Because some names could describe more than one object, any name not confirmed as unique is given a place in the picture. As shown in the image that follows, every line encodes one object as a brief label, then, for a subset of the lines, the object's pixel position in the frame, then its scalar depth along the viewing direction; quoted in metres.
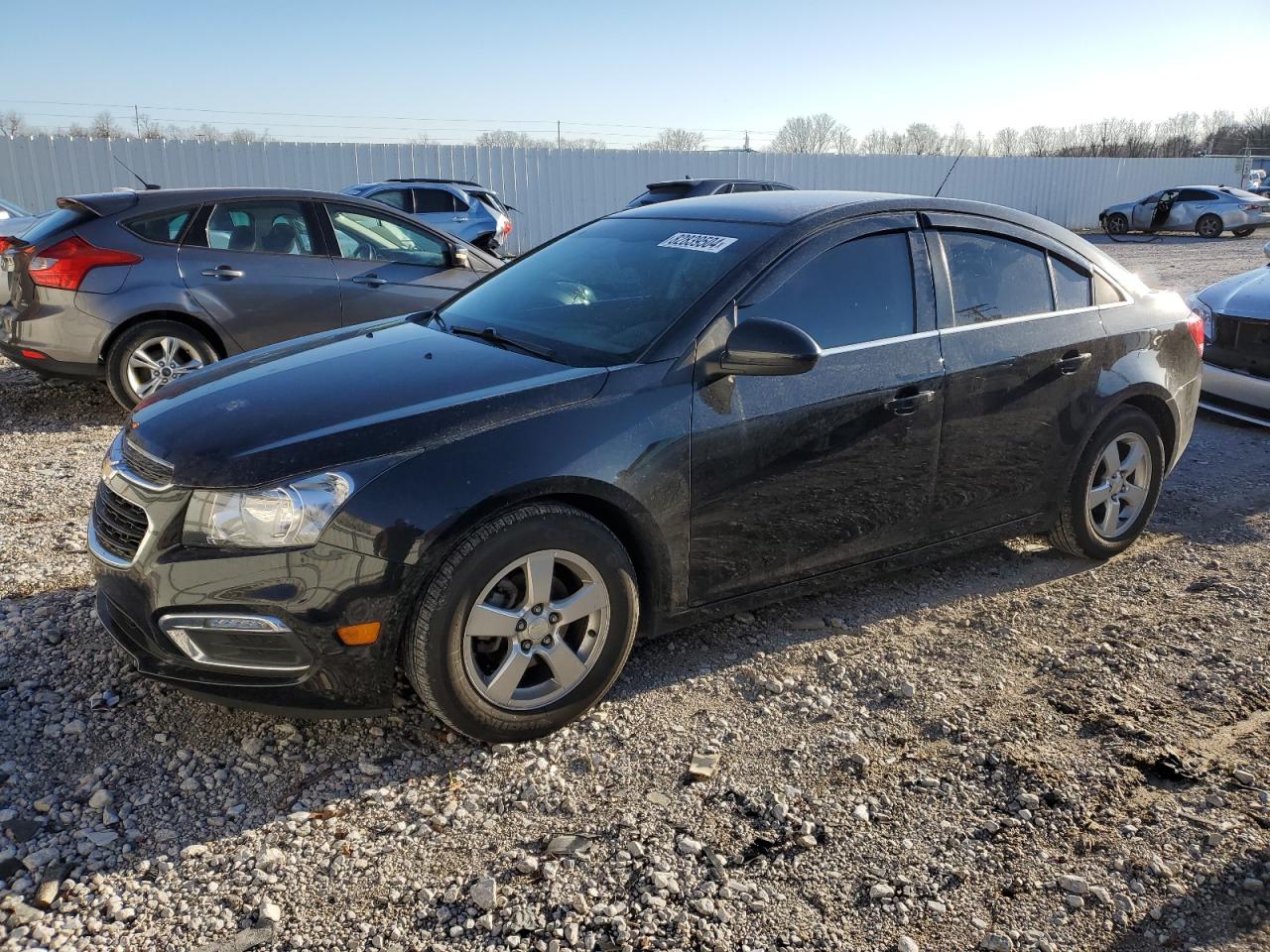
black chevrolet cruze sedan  2.98
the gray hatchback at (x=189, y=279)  6.96
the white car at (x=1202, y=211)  28.66
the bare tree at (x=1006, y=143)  63.28
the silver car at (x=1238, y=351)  7.41
